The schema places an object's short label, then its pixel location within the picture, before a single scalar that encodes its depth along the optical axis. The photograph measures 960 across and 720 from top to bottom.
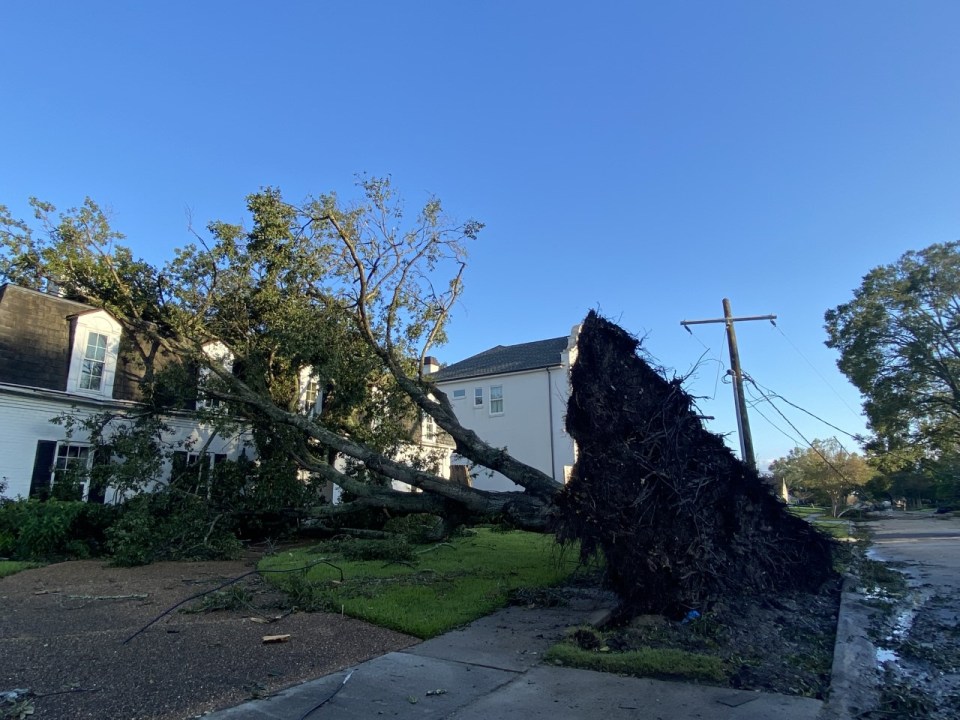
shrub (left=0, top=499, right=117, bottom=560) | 11.65
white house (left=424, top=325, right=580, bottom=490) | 29.25
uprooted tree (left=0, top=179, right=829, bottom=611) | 6.96
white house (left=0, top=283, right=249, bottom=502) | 14.27
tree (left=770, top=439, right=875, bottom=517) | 34.69
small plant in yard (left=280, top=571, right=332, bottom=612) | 7.64
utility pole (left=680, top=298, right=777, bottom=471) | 15.91
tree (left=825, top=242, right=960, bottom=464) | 27.38
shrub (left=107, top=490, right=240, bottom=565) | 11.18
